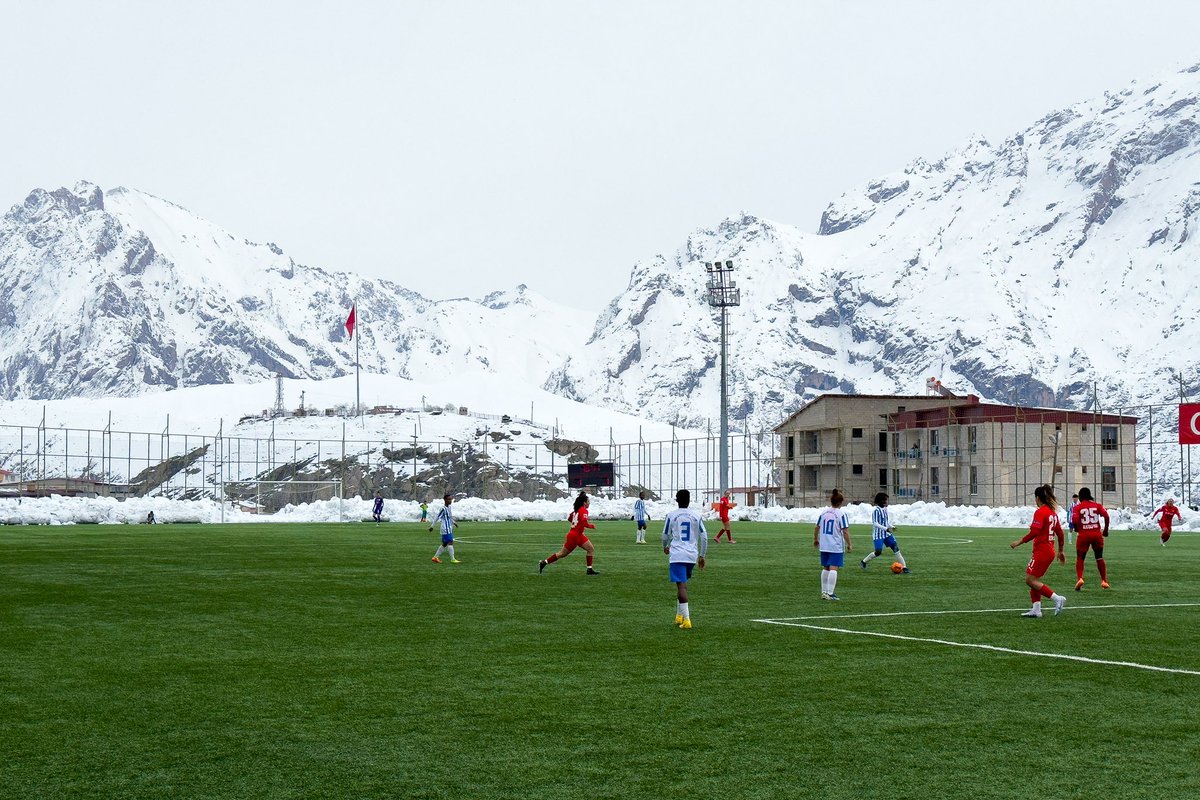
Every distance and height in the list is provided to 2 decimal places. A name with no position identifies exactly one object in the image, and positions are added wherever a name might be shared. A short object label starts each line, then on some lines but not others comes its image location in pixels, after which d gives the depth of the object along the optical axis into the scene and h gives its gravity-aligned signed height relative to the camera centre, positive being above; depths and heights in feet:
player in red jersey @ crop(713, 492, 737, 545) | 128.26 -2.37
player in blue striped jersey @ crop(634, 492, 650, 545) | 127.95 -2.76
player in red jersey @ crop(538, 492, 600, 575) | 80.53 -2.65
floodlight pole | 244.22 +34.26
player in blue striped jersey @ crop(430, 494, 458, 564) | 93.09 -2.54
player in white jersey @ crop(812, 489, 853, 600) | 64.03 -2.59
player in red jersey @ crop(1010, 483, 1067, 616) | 55.57 -2.53
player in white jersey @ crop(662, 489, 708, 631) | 52.19 -2.18
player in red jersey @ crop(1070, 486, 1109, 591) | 72.84 -2.35
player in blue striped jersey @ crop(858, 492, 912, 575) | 86.02 -2.71
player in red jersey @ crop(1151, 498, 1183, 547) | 130.31 -2.73
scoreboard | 266.16 +2.11
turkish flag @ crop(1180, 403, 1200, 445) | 199.72 +9.15
